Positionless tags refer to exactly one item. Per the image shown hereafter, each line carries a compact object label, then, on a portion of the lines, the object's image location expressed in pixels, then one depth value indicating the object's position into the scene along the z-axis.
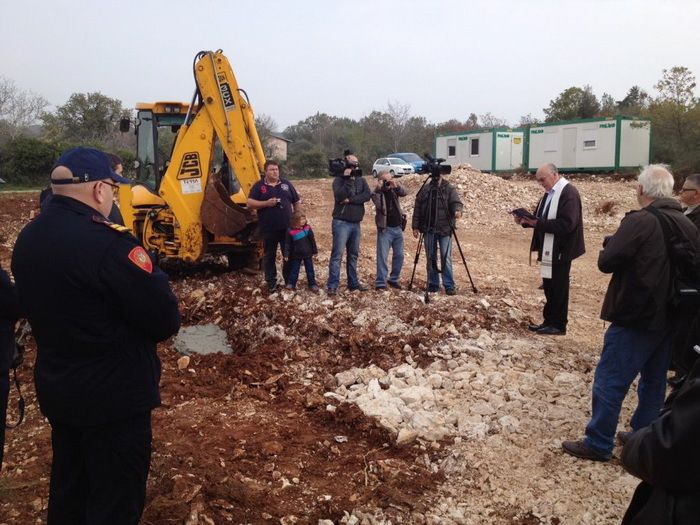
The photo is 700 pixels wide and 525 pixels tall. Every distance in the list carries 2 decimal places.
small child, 8.12
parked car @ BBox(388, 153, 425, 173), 29.88
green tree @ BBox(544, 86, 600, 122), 37.19
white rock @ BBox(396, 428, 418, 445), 4.41
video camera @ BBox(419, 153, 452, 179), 7.90
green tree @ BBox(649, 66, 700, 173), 23.53
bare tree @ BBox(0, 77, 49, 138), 36.34
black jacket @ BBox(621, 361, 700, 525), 1.69
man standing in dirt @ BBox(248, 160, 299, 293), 8.01
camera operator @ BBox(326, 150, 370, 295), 8.09
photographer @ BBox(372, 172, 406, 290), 8.24
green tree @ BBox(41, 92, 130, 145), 32.94
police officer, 2.47
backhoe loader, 8.52
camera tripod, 8.02
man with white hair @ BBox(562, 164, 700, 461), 3.84
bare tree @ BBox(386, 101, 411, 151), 53.04
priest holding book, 6.32
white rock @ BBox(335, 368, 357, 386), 5.58
